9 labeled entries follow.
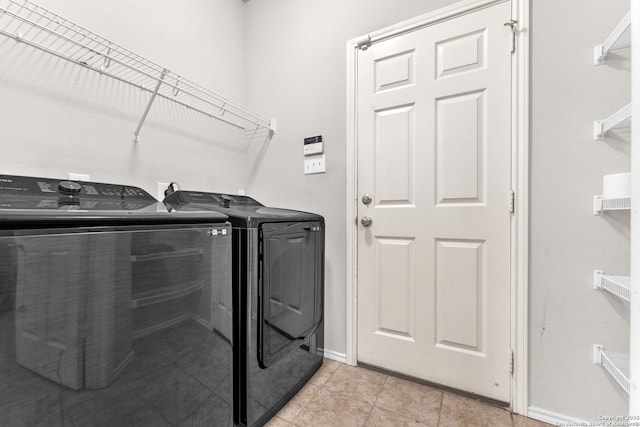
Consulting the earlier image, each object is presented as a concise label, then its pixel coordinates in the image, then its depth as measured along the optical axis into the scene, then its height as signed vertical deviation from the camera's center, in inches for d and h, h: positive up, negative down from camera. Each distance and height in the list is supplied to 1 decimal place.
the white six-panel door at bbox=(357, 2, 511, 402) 56.9 +2.0
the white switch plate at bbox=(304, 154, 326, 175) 77.5 +13.3
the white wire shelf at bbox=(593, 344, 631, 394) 39.1 -23.8
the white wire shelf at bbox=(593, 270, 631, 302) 40.1 -11.4
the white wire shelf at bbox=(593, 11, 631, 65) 39.4 +26.6
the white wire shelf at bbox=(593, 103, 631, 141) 39.8 +14.0
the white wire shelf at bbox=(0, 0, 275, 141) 47.8 +31.2
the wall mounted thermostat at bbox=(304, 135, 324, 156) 77.4 +18.7
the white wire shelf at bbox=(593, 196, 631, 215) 41.6 +1.0
